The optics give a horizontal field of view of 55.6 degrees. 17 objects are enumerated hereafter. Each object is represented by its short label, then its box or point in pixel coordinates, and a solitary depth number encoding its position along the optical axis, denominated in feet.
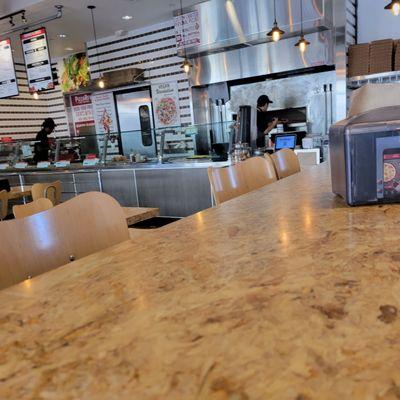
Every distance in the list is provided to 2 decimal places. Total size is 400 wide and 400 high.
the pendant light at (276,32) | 16.58
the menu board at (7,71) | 21.27
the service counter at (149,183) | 16.37
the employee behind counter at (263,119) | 19.01
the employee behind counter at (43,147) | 21.03
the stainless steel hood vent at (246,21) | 18.40
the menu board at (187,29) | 21.56
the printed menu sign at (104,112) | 29.27
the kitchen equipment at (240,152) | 13.44
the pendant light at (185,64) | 20.90
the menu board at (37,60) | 19.94
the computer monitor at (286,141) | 16.38
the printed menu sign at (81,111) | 31.04
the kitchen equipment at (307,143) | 17.10
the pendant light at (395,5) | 13.42
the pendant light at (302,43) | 17.23
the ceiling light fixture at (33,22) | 19.81
